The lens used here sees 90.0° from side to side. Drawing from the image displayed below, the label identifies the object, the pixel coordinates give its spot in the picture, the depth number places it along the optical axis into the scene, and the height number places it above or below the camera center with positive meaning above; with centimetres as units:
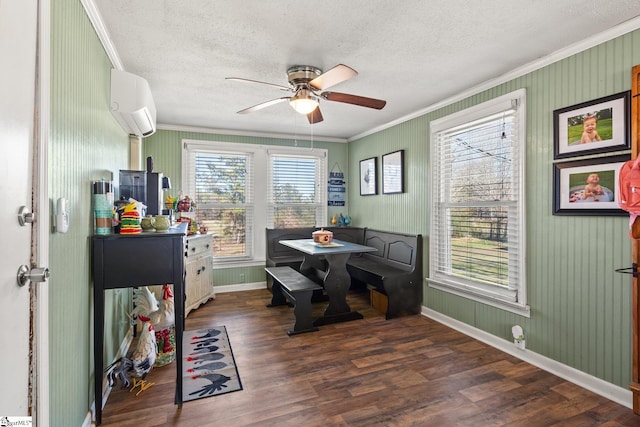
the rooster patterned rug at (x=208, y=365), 227 -125
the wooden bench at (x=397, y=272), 371 -71
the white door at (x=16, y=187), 101 +8
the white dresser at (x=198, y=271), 381 -75
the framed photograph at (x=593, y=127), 210 +61
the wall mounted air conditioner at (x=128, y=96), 240 +88
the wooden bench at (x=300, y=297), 329 -89
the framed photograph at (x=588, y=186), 215 +20
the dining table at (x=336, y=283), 353 -79
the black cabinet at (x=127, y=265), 191 -32
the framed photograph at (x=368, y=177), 485 +57
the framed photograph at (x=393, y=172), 425 +56
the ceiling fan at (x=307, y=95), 265 +98
